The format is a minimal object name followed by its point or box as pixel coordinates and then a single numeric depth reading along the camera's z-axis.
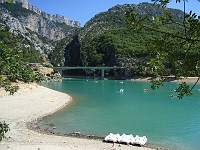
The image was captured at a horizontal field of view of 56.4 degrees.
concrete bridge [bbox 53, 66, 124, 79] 83.77
